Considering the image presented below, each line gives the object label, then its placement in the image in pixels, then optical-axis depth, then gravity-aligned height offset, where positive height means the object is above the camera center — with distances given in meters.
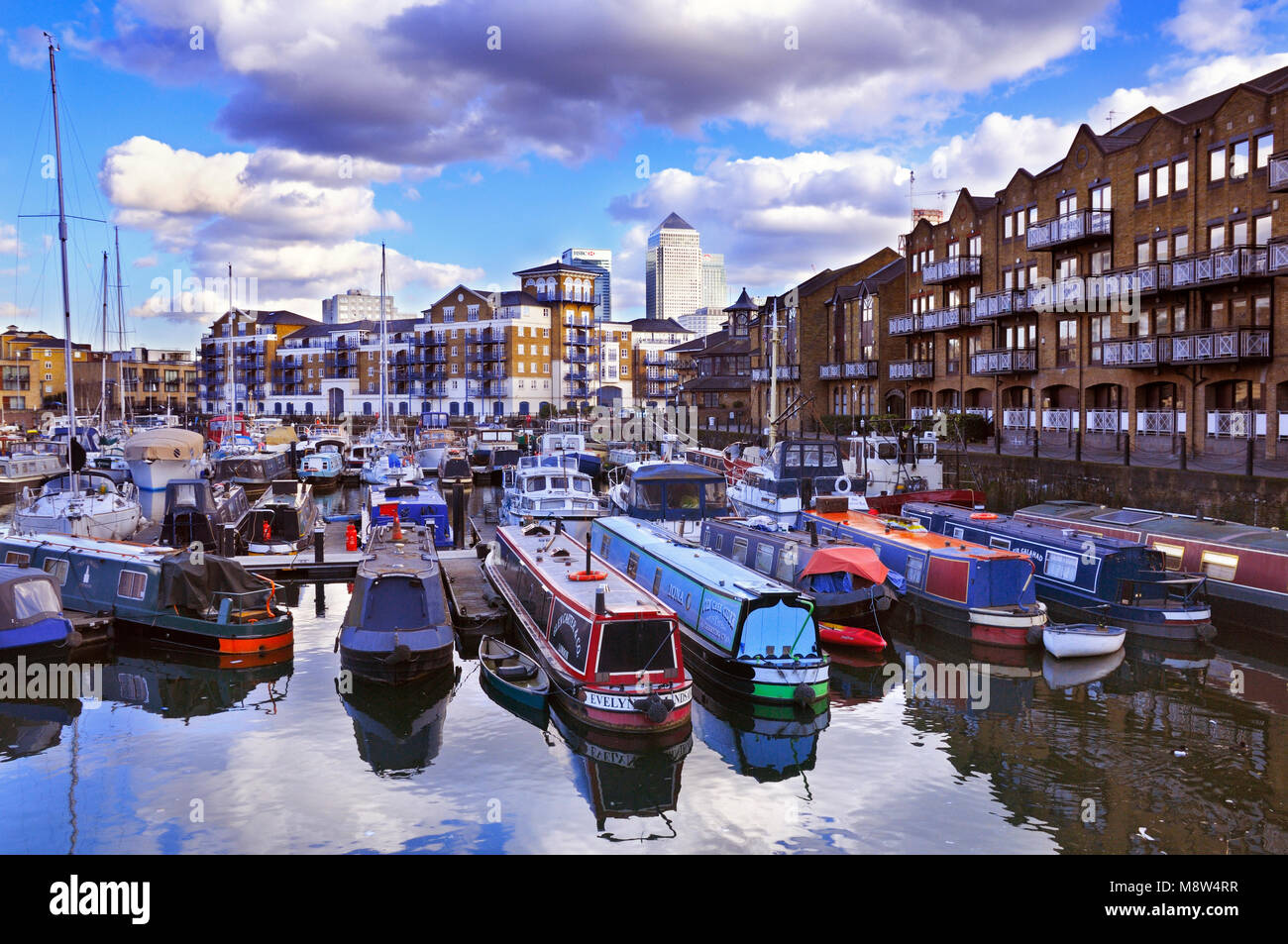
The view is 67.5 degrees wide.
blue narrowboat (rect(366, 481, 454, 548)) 34.38 -2.75
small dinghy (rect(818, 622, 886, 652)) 22.22 -4.80
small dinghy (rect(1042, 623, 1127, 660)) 21.42 -4.69
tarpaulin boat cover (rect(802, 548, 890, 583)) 22.86 -3.18
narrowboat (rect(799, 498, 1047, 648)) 22.64 -3.90
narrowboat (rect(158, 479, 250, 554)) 30.83 -2.76
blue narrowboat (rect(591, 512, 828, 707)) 18.28 -4.02
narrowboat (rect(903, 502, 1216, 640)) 22.53 -3.89
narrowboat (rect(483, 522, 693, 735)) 16.33 -3.99
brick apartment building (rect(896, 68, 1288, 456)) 35.44 +6.37
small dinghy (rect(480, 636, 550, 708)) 18.44 -4.81
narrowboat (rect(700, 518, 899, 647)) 22.88 -3.58
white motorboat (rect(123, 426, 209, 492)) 46.38 -1.21
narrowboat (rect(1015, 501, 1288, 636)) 23.00 -3.22
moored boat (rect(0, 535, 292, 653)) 21.55 -3.78
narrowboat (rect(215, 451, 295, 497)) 55.81 -2.26
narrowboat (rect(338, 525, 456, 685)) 19.16 -3.96
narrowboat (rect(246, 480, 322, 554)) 32.72 -3.37
